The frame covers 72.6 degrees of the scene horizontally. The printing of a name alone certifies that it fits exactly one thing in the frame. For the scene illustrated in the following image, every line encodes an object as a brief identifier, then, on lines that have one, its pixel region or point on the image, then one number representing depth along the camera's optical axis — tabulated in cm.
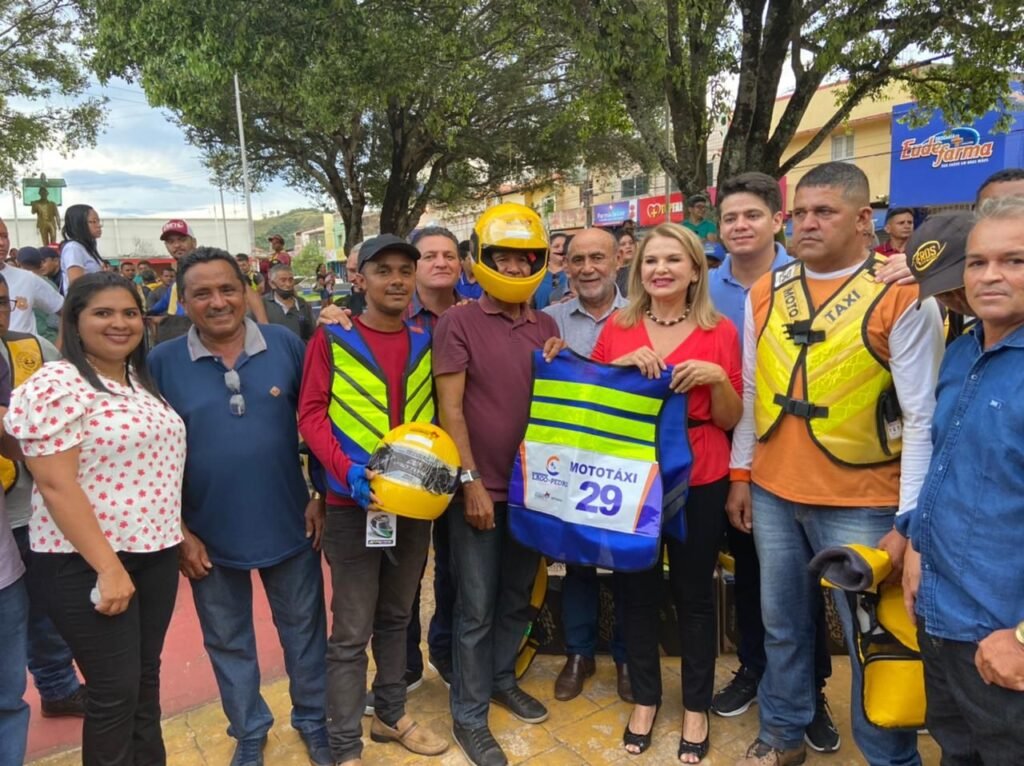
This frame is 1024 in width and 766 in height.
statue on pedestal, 1232
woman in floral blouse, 215
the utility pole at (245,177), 1631
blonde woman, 283
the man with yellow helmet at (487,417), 288
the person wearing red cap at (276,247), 1283
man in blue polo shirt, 267
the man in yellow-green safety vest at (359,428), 274
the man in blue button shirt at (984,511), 173
